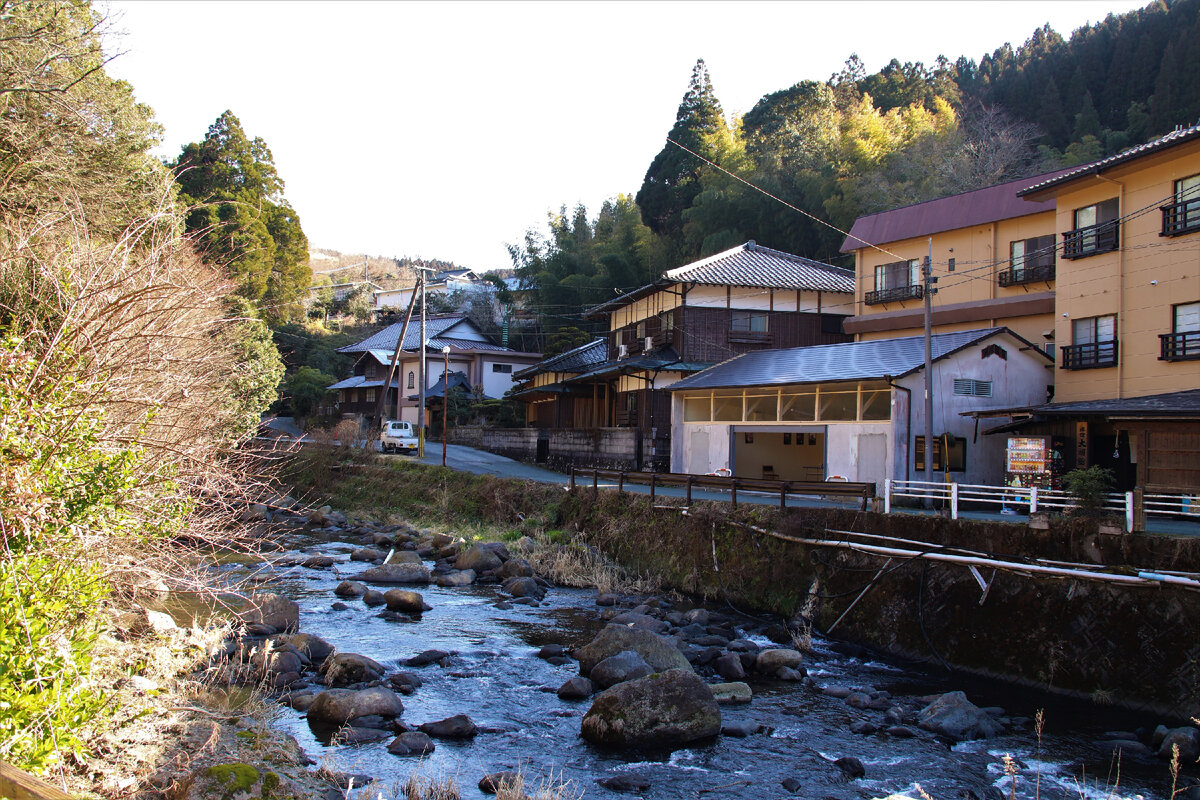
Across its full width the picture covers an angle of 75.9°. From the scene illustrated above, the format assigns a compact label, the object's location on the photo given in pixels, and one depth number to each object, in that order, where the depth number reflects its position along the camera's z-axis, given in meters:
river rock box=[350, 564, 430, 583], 17.53
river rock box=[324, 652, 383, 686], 10.31
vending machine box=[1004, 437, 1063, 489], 16.00
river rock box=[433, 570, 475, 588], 17.53
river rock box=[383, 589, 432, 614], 14.91
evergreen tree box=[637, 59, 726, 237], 46.81
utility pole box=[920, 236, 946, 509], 17.05
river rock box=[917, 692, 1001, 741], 9.38
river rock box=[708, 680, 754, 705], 10.42
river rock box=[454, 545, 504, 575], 18.78
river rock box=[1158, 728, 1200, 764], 8.52
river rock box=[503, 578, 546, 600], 16.70
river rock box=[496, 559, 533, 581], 18.12
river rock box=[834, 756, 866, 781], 8.29
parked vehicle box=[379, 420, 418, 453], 36.62
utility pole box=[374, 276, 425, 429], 31.75
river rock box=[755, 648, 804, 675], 11.72
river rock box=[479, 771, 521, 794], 7.48
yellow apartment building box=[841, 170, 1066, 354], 26.91
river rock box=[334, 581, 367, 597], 16.16
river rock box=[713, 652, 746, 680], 11.51
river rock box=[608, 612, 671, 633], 13.62
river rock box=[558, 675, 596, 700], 10.33
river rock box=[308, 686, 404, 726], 8.99
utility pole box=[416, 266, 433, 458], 33.24
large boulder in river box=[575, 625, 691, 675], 11.05
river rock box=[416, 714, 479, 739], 8.93
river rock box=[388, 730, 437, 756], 8.33
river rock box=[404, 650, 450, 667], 11.66
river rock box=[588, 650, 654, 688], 10.48
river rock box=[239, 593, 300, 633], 12.20
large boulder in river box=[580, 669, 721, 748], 8.86
